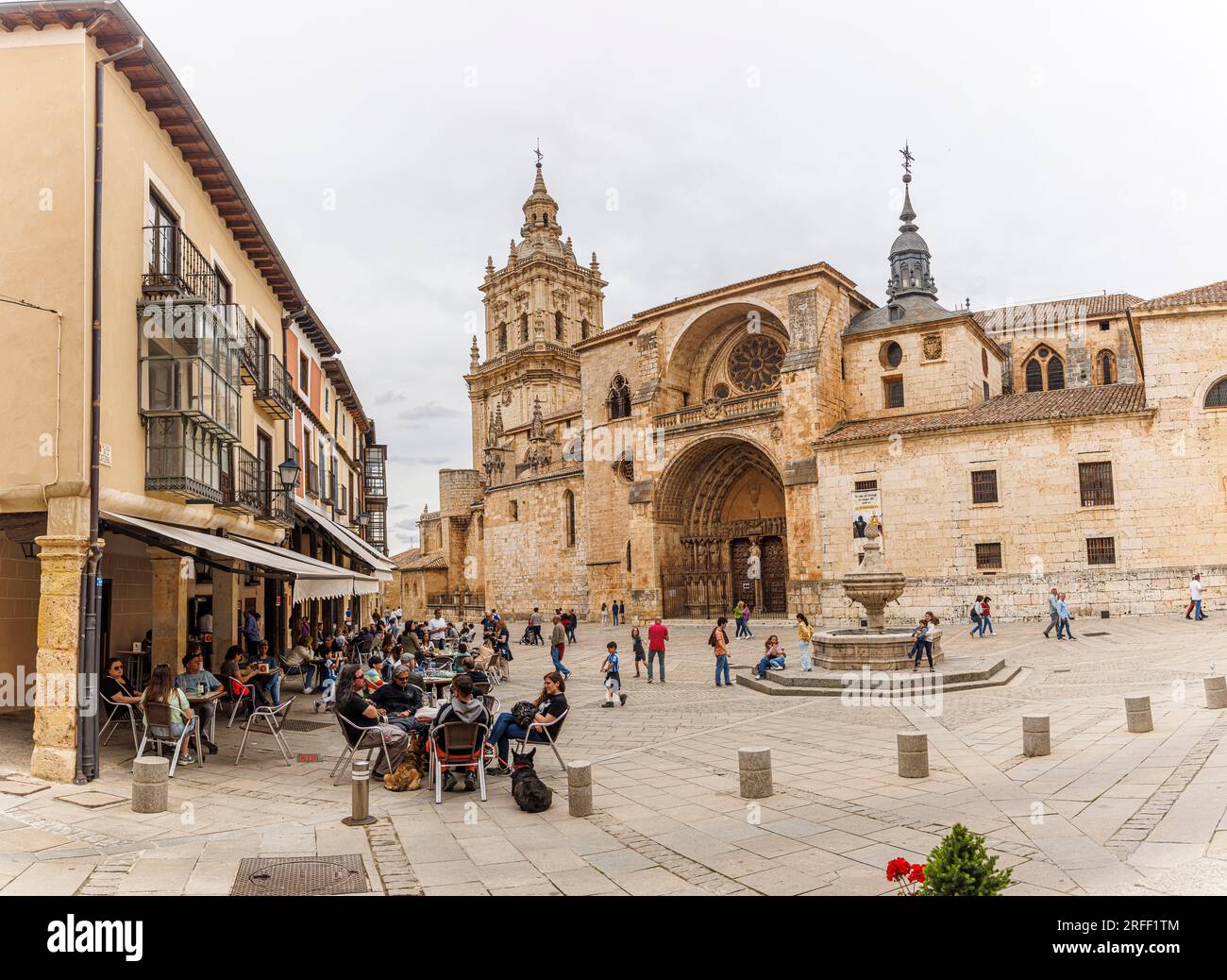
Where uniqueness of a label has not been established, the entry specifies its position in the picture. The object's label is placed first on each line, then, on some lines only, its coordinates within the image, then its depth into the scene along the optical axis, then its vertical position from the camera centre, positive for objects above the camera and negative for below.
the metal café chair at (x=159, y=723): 8.91 -1.32
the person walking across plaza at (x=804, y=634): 17.10 -1.16
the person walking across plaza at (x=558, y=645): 17.39 -1.27
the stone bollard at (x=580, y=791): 7.27 -1.72
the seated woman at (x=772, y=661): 16.53 -1.59
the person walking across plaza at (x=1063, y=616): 20.91 -1.14
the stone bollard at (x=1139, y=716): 10.04 -1.70
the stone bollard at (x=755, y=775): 7.68 -1.72
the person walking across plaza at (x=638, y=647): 18.35 -1.40
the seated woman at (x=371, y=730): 8.63 -1.39
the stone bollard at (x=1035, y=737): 9.09 -1.73
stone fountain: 15.95 -1.17
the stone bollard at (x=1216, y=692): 11.13 -1.62
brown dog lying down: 8.32 -1.79
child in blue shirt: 14.11 -1.53
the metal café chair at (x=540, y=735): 8.55 -1.46
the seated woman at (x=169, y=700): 8.89 -1.08
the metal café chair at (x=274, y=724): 9.59 -1.50
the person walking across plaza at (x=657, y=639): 17.56 -1.20
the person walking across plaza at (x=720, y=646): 16.27 -1.27
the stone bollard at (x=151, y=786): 7.38 -1.61
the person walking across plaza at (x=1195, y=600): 22.08 -0.91
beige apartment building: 8.82 +2.63
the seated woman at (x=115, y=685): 9.41 -0.98
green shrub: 4.13 -1.41
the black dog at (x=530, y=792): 7.43 -1.77
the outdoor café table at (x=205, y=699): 9.55 -1.17
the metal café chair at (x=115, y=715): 9.27 -1.50
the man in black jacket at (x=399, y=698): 9.73 -1.24
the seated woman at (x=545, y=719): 8.62 -1.34
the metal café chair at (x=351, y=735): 8.60 -1.44
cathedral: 24.19 +3.86
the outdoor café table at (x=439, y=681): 13.24 -1.42
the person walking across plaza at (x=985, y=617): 22.80 -1.21
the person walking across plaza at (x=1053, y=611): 21.05 -1.03
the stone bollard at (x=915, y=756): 8.34 -1.74
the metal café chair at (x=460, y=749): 7.98 -1.48
